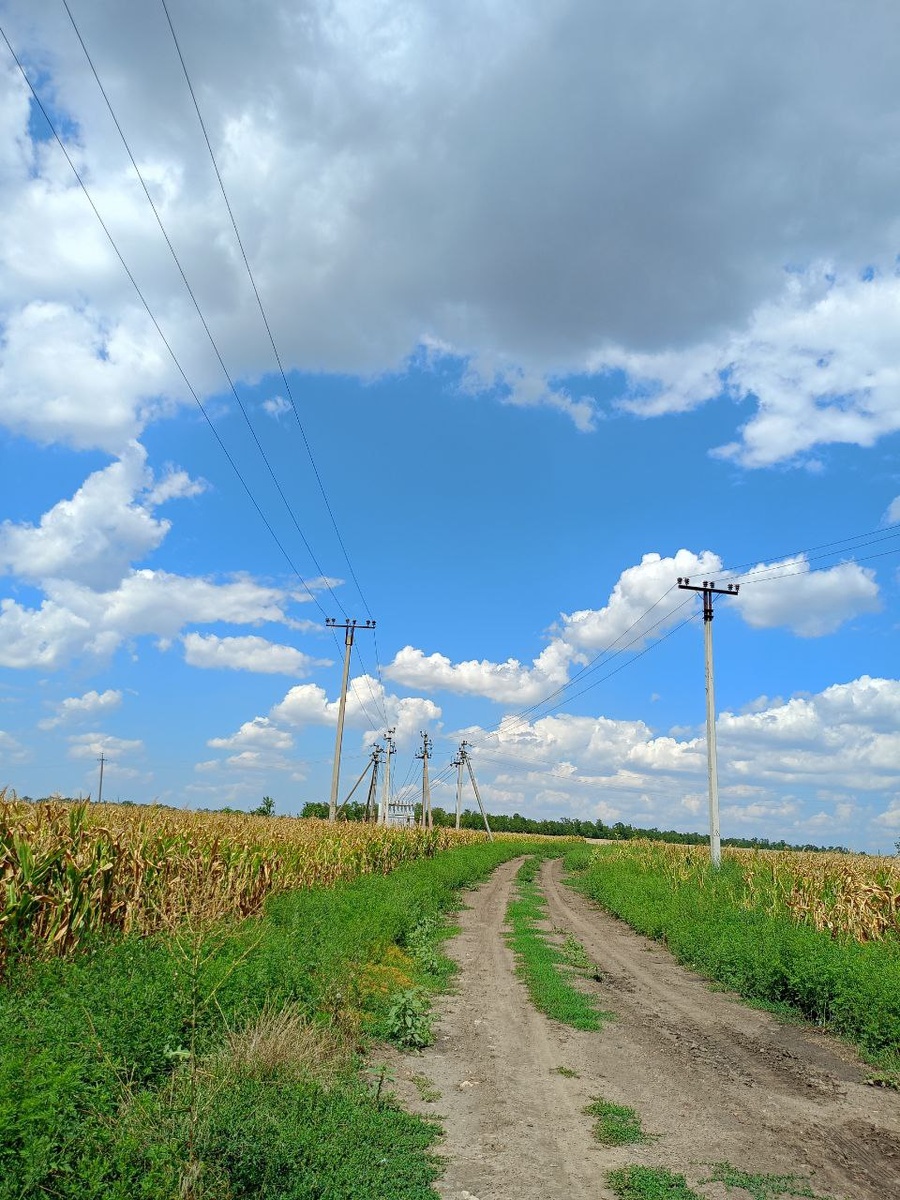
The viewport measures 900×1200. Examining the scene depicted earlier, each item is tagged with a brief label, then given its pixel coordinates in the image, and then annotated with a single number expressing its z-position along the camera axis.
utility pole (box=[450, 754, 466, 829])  76.93
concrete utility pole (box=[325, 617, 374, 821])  38.47
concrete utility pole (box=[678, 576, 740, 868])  28.11
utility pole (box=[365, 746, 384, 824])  67.88
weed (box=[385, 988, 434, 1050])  9.80
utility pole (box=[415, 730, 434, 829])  61.95
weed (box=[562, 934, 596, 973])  15.48
